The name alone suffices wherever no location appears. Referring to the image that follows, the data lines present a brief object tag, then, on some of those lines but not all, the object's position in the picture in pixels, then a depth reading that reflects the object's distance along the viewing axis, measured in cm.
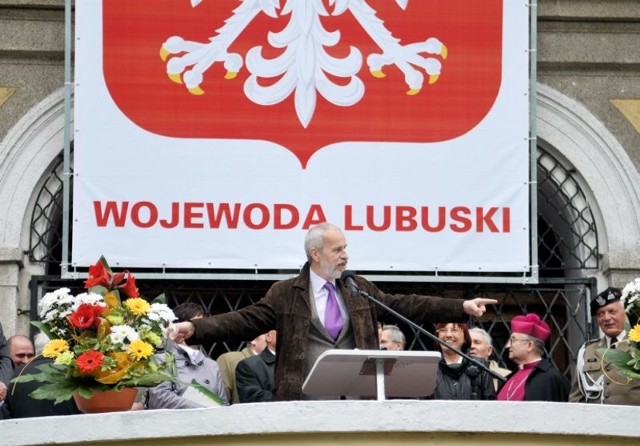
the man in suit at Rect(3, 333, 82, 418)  1519
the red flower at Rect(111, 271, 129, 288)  1366
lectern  1205
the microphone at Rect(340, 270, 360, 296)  1327
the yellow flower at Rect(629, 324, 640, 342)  1373
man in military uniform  1553
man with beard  1410
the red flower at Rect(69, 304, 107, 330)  1309
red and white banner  1935
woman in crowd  1671
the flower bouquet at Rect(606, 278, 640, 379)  1362
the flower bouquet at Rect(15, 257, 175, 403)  1276
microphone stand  1296
